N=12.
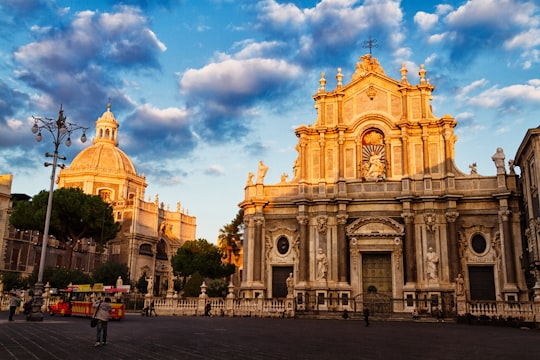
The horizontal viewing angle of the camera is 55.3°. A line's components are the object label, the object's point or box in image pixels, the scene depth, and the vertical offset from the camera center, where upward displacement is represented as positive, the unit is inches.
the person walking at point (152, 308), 1285.7 -49.0
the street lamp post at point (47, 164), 888.3 +215.8
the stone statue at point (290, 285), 1253.7 +15.3
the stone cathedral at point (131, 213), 2635.3 +398.9
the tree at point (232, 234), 2305.6 +247.4
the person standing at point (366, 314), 900.9 -36.1
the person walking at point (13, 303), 876.8 -29.8
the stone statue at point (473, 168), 1389.0 +336.4
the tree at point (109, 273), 1930.4 +53.7
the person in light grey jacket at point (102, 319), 489.8 -29.7
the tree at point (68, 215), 1825.8 +253.4
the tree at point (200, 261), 2249.0 +123.8
